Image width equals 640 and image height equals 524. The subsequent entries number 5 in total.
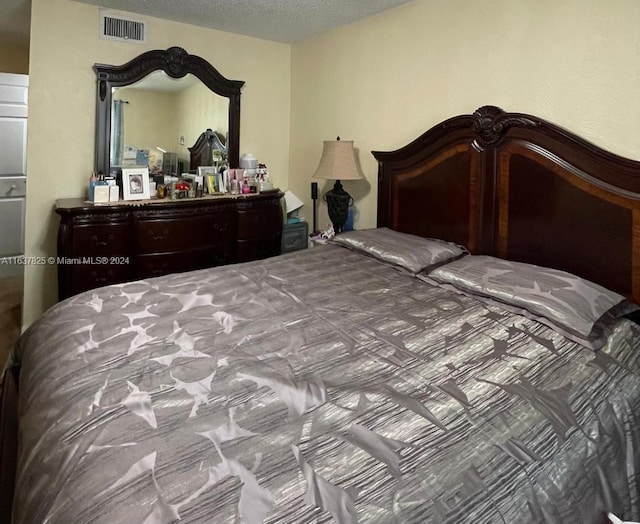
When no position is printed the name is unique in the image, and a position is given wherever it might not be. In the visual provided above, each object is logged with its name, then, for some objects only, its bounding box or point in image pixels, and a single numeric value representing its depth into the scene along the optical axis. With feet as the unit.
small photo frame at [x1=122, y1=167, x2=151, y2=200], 10.71
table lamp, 10.44
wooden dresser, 9.53
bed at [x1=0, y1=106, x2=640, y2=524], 3.01
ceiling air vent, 10.60
